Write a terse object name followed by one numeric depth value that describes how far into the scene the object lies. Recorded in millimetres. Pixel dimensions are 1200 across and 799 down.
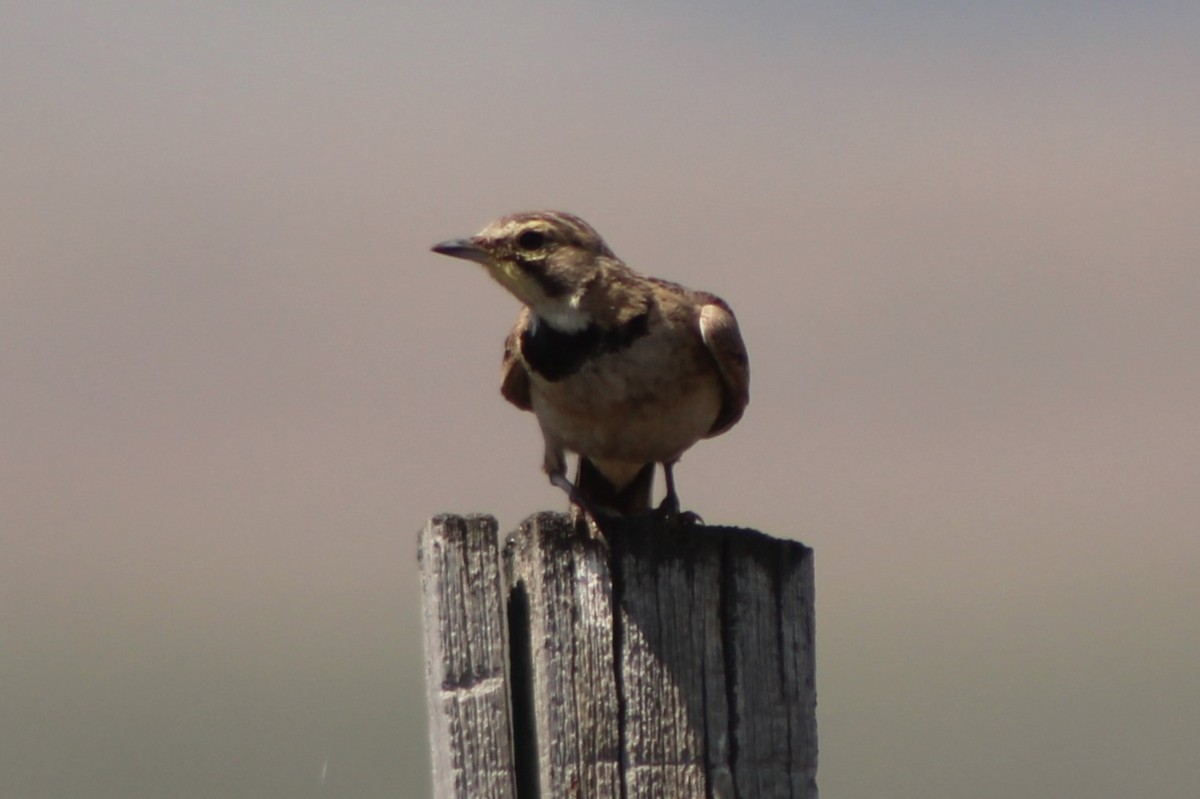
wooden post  8375
